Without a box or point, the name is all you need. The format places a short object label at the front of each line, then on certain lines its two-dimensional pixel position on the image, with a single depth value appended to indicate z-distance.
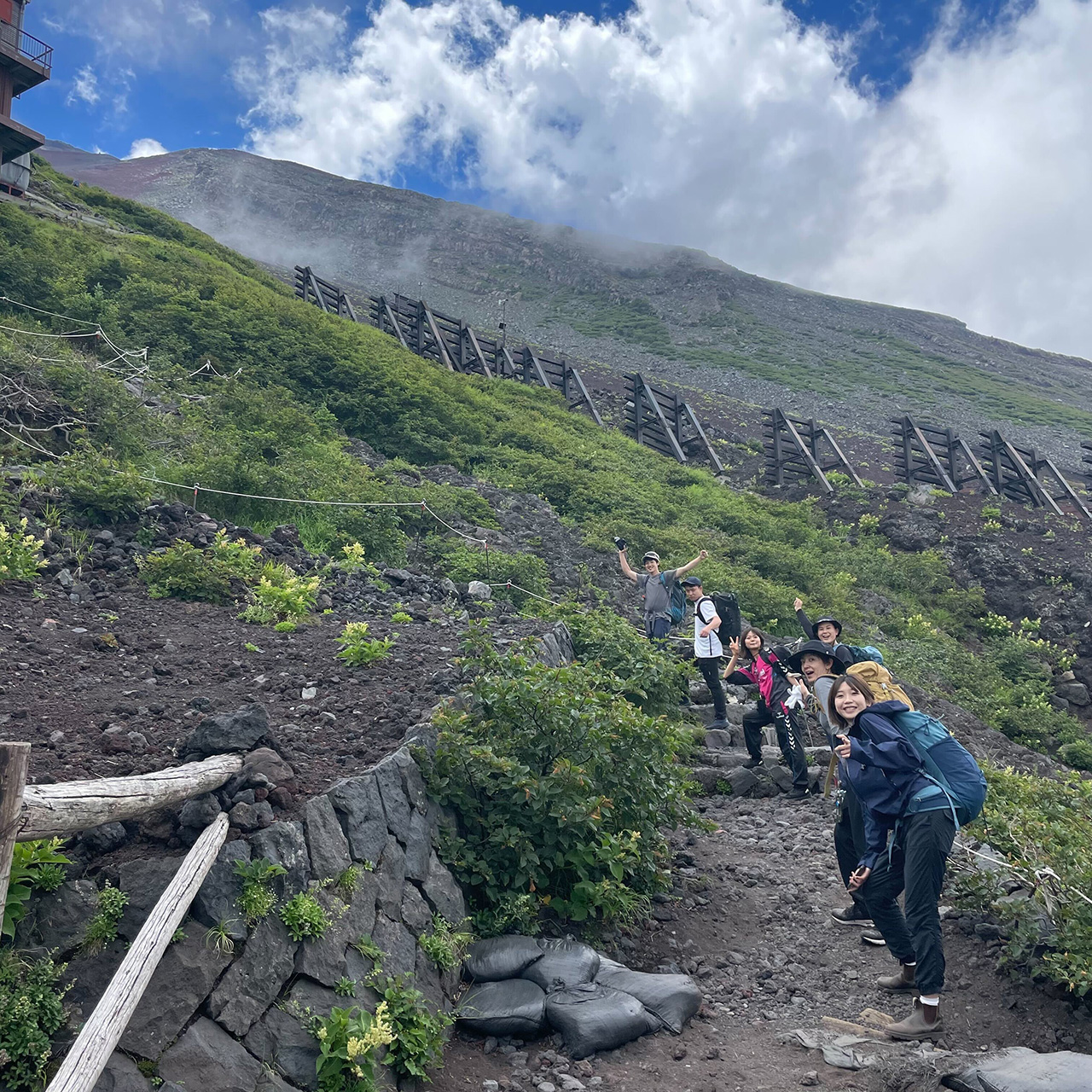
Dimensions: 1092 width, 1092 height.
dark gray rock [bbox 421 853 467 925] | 4.51
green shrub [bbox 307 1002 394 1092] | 3.30
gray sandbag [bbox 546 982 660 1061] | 4.08
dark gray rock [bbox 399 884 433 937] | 4.25
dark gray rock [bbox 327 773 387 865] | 4.20
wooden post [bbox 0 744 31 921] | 2.63
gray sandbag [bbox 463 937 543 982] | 4.42
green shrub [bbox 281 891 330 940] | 3.62
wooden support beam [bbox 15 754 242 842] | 3.05
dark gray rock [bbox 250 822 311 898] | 3.72
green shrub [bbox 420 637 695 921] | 4.86
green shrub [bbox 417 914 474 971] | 4.20
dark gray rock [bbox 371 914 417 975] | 3.94
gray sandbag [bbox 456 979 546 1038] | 4.15
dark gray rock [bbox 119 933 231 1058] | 3.10
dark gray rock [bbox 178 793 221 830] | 3.75
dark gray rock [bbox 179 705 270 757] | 4.32
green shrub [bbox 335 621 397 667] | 6.26
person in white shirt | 8.60
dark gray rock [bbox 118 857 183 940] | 3.36
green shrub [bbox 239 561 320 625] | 7.01
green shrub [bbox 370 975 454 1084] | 3.57
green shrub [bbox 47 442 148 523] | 8.16
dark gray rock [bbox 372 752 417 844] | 4.48
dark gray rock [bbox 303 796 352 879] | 3.94
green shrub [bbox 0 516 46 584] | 6.68
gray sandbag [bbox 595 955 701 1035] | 4.37
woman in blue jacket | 4.07
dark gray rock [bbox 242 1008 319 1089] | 3.29
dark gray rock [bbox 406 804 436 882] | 4.49
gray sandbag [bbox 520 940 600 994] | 4.39
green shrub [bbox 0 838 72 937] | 3.14
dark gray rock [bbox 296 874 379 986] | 3.62
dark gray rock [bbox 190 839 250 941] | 3.46
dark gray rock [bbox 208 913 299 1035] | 3.30
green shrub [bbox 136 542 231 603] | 7.27
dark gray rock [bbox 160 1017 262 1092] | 3.06
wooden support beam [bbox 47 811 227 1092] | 2.66
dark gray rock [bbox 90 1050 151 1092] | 2.91
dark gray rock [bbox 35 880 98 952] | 3.25
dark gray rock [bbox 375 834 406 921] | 4.18
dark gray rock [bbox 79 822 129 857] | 3.66
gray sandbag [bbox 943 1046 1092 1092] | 3.29
